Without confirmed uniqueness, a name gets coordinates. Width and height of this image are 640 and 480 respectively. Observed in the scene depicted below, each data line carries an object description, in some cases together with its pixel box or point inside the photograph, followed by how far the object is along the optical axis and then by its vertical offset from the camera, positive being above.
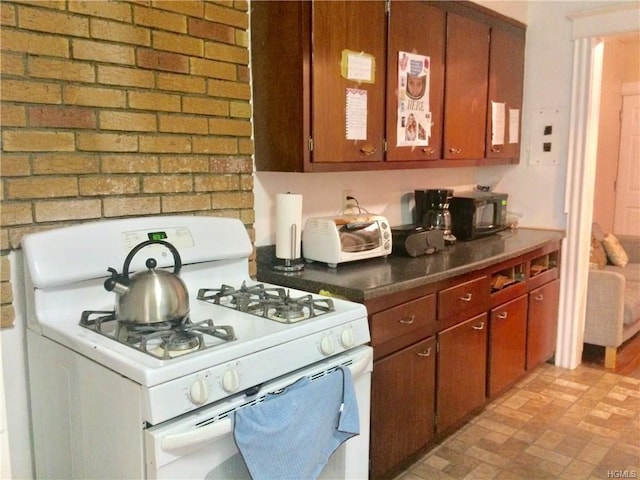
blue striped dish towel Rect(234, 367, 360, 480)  1.46 -0.72
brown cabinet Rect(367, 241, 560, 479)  2.20 -0.86
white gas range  1.34 -0.51
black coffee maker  3.12 -0.27
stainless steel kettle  1.52 -0.36
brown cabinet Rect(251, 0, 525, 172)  2.25 +0.35
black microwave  3.26 -0.30
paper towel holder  2.37 -0.42
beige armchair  3.68 -0.98
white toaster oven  2.43 -0.33
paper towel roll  2.35 -0.25
